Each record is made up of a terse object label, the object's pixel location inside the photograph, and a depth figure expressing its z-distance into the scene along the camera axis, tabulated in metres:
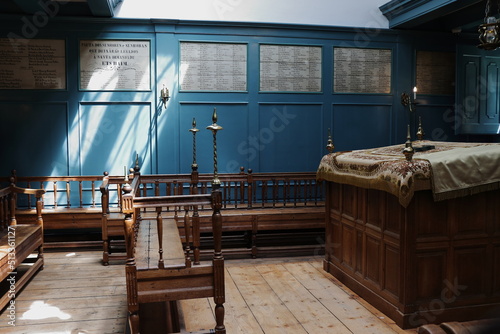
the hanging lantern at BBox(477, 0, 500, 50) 4.09
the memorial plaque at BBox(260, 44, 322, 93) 7.51
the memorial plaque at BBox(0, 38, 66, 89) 6.79
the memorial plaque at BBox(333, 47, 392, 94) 7.76
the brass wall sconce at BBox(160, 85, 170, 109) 7.06
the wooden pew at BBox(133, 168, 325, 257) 6.29
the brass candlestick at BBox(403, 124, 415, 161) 3.77
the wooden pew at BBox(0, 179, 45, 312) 4.18
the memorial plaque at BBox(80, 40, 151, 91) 6.98
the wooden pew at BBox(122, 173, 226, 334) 3.27
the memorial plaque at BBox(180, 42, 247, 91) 7.25
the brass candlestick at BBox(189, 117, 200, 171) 6.02
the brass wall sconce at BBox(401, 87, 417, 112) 7.91
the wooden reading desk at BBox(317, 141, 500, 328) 3.75
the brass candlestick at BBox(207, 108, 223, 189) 3.99
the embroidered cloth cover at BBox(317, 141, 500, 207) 3.68
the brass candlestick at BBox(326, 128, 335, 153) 5.43
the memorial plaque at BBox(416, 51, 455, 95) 8.07
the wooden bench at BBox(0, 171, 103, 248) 6.38
